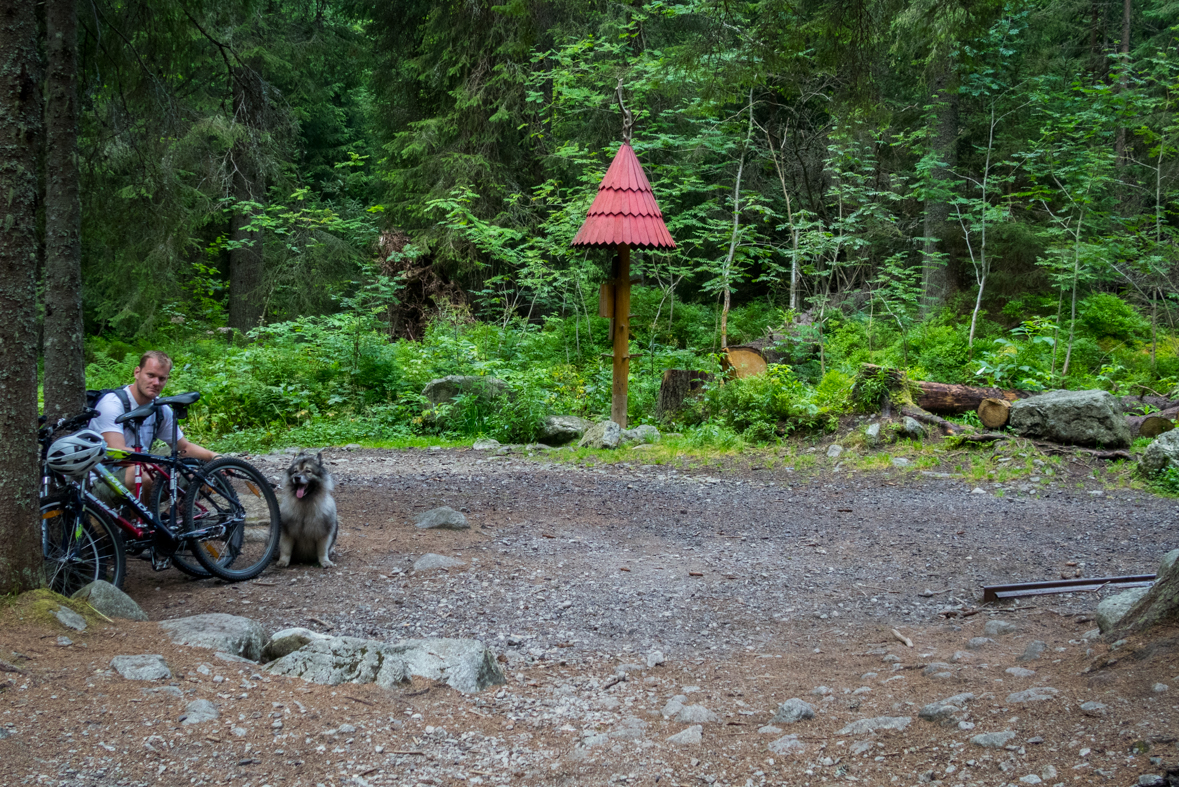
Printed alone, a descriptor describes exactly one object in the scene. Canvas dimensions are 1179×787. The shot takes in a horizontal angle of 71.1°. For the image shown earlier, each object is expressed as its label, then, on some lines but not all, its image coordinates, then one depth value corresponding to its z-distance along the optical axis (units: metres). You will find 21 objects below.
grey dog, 5.73
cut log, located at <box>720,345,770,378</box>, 14.19
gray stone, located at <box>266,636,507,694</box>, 3.80
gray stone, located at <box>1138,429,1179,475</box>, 8.54
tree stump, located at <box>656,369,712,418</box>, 12.42
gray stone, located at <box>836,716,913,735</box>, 3.25
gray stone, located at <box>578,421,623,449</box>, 11.03
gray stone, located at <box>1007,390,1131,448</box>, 9.74
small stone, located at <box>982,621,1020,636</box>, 4.41
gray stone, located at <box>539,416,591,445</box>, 11.62
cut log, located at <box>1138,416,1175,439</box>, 10.02
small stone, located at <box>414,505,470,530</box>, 7.07
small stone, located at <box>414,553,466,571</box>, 5.92
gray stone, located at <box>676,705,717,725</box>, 3.61
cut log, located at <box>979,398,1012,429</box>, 10.59
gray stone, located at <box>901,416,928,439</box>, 10.59
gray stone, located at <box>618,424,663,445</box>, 11.23
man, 5.04
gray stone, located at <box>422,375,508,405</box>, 12.38
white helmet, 4.29
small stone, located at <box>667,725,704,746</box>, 3.39
